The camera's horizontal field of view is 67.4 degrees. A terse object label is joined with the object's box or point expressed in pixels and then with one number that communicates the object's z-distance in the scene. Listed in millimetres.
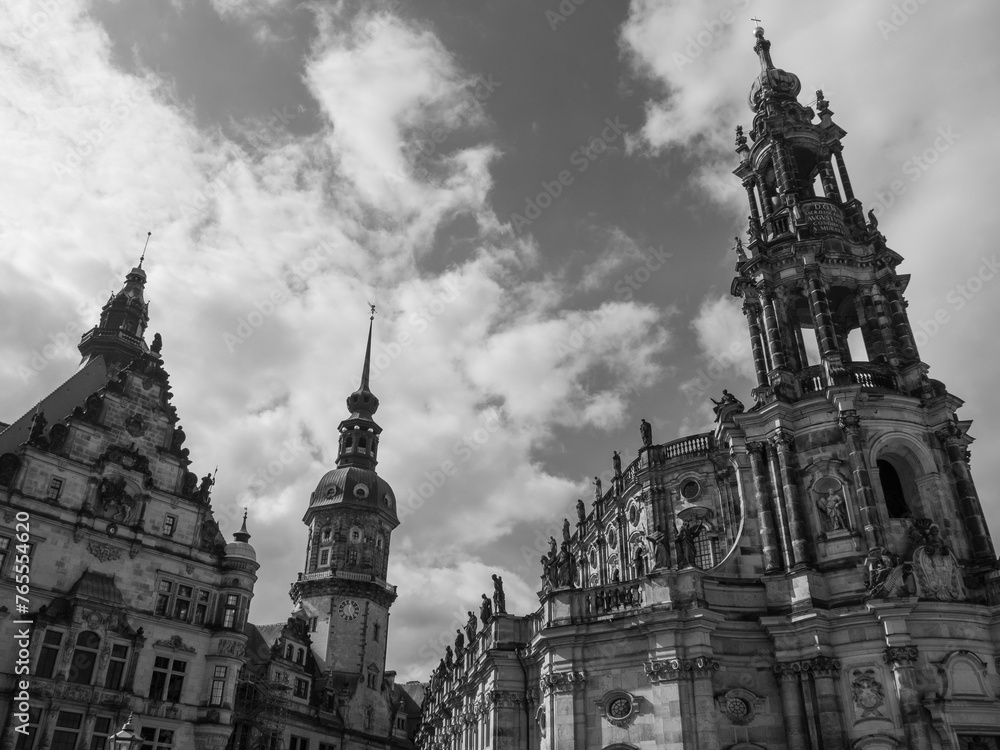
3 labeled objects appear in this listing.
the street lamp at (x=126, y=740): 19908
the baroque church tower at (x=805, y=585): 25703
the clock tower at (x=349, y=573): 65125
